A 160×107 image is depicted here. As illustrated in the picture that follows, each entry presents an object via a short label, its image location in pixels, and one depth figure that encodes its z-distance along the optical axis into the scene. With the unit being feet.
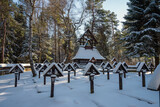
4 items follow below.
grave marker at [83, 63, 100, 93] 15.82
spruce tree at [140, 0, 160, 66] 35.79
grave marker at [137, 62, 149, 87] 18.67
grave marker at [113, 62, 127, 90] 17.36
